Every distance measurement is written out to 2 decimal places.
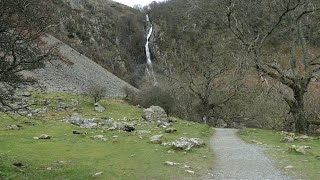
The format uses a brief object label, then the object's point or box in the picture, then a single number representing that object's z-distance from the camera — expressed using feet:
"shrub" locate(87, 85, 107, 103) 124.54
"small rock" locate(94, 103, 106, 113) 114.20
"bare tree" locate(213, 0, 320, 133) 61.16
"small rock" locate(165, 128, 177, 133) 69.74
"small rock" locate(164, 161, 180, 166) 37.34
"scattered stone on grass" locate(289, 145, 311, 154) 42.99
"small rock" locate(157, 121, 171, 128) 79.02
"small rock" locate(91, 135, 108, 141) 59.55
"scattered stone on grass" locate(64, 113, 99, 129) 77.47
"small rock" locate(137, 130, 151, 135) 65.97
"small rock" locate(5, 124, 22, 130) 72.33
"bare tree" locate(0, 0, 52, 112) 30.90
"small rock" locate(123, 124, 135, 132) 70.71
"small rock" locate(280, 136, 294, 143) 54.80
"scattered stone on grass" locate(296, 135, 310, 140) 55.48
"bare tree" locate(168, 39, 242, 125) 111.66
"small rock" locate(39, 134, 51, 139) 62.12
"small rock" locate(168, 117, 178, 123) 91.91
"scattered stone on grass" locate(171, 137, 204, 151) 45.78
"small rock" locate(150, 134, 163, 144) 53.95
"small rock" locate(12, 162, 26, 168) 39.95
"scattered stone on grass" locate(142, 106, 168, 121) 94.05
